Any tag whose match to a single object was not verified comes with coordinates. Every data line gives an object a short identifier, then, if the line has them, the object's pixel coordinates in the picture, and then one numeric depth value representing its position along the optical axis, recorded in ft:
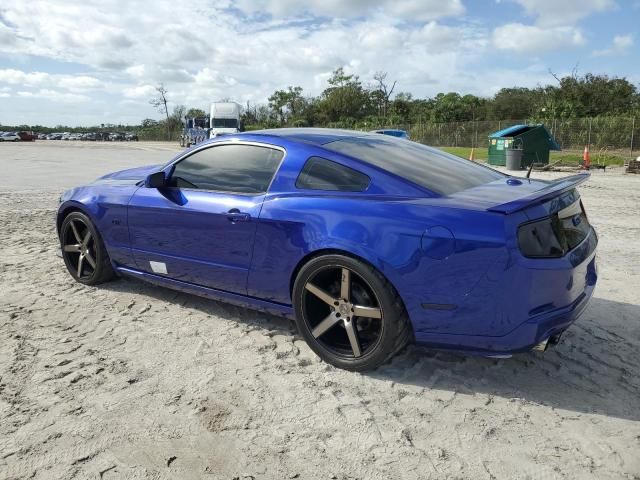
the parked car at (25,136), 214.07
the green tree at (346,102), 233.35
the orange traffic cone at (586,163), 65.31
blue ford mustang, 8.96
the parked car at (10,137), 206.69
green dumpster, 65.46
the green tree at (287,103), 257.34
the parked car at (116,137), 278.05
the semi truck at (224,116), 115.03
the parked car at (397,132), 57.02
